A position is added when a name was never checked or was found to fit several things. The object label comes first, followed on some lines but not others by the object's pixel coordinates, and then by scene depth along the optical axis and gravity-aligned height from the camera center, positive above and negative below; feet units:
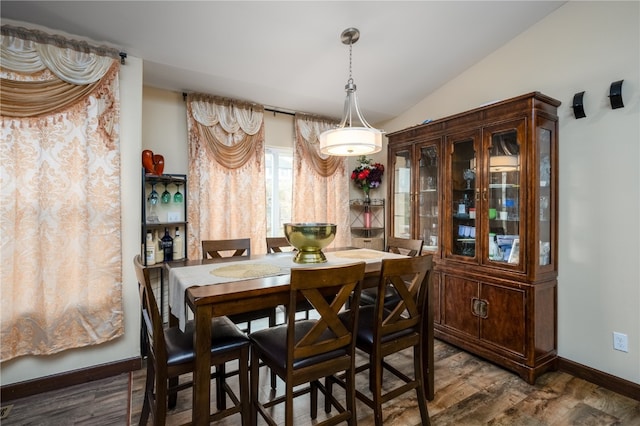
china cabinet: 7.72 -0.30
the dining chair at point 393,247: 8.15 -1.08
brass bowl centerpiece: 6.53 -0.52
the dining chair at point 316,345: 4.62 -2.16
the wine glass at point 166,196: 9.98 +0.56
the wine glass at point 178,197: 10.09 +0.55
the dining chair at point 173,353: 4.76 -2.26
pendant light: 6.93 +1.69
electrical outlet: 7.18 -2.97
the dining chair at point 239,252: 7.23 -1.01
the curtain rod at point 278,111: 12.11 +4.06
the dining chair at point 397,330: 5.53 -2.22
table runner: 5.42 -1.14
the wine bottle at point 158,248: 9.29 -1.02
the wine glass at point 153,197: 9.56 +0.52
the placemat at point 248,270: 5.87 -1.13
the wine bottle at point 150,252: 8.97 -1.09
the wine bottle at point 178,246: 9.71 -1.02
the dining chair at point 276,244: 9.18 -0.89
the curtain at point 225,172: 10.36 +1.48
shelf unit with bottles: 9.14 +0.17
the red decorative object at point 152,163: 8.95 +1.50
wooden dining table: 4.65 -1.23
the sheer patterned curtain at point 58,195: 6.70 +0.43
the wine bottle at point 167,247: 9.48 -1.00
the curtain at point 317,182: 12.64 +1.33
